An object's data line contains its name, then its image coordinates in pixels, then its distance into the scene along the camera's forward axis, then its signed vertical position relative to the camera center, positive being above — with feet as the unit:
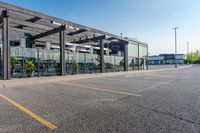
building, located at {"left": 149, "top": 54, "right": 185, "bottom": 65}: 232.10 +10.12
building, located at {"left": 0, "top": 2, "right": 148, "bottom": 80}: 30.47 +6.64
